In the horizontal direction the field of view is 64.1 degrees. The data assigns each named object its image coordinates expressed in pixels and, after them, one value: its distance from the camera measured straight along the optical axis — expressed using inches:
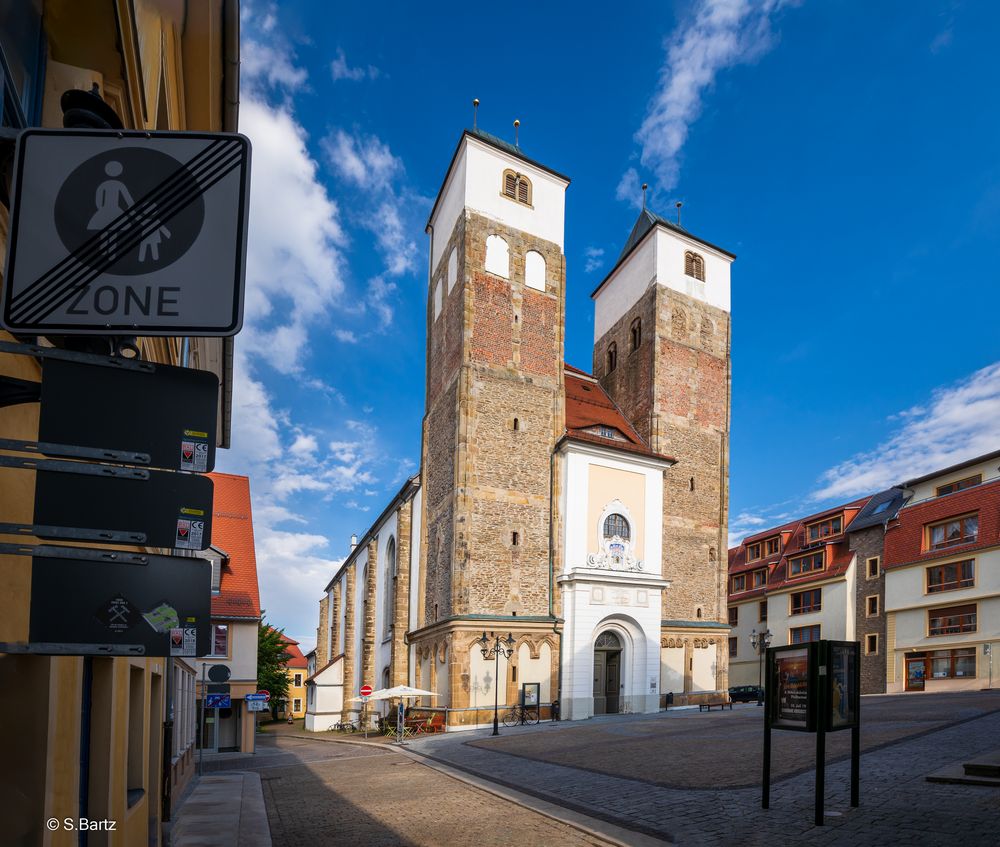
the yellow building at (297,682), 3715.6
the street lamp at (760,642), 1737.2
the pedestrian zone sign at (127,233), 87.6
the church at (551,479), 1342.3
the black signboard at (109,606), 80.4
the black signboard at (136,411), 84.4
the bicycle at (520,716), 1269.7
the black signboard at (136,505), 82.7
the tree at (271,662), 2231.8
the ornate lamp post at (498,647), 1272.1
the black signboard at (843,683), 382.9
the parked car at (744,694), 1674.5
